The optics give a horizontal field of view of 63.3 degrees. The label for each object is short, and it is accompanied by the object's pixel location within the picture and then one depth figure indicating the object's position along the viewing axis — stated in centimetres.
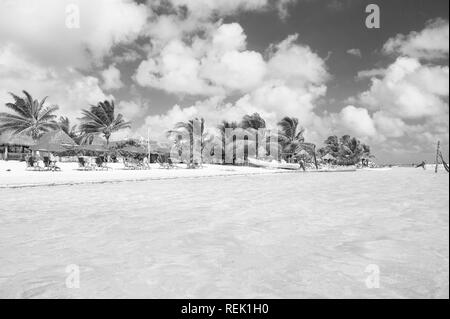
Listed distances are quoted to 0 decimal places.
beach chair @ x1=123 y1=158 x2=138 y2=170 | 3247
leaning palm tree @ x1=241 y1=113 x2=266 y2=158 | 5000
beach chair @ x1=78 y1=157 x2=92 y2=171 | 2781
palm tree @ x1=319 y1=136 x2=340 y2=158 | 7338
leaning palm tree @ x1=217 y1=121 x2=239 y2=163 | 4903
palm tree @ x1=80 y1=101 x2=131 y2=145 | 4391
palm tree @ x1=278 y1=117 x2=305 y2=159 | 5169
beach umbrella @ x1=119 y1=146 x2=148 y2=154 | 4384
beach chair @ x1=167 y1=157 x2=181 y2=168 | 3636
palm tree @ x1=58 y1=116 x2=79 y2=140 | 5503
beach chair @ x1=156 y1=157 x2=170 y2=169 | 3562
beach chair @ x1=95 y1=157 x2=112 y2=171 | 2998
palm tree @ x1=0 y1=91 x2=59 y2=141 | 3958
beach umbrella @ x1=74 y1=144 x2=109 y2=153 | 3794
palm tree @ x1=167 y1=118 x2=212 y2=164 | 4656
